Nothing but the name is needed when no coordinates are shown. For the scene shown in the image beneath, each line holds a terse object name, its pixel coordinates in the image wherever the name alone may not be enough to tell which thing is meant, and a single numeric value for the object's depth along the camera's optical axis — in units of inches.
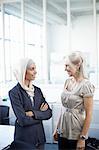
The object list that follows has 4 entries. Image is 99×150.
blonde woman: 83.7
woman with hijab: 87.0
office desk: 85.0
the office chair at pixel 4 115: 142.2
